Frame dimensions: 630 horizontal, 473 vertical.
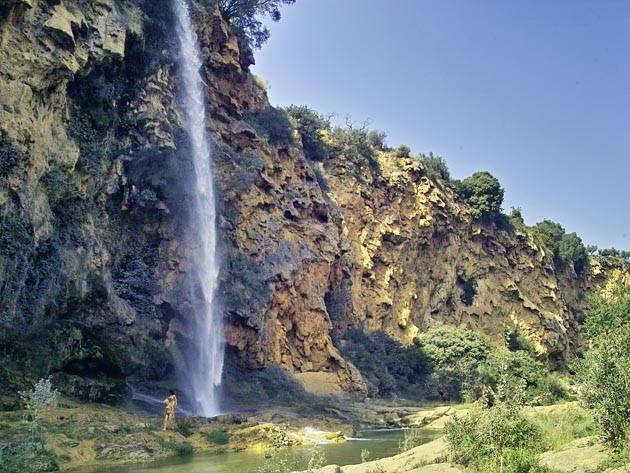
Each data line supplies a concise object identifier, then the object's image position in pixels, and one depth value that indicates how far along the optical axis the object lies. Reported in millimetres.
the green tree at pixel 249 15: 41250
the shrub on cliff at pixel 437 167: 56859
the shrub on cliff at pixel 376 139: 54812
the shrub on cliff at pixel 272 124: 40481
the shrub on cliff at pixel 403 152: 55656
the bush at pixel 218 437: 18500
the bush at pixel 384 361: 40219
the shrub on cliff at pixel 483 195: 58250
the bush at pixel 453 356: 41844
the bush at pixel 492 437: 9406
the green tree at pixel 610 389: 8781
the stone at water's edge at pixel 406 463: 9838
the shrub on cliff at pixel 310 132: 47344
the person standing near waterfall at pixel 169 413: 18547
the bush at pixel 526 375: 36656
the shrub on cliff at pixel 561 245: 67000
